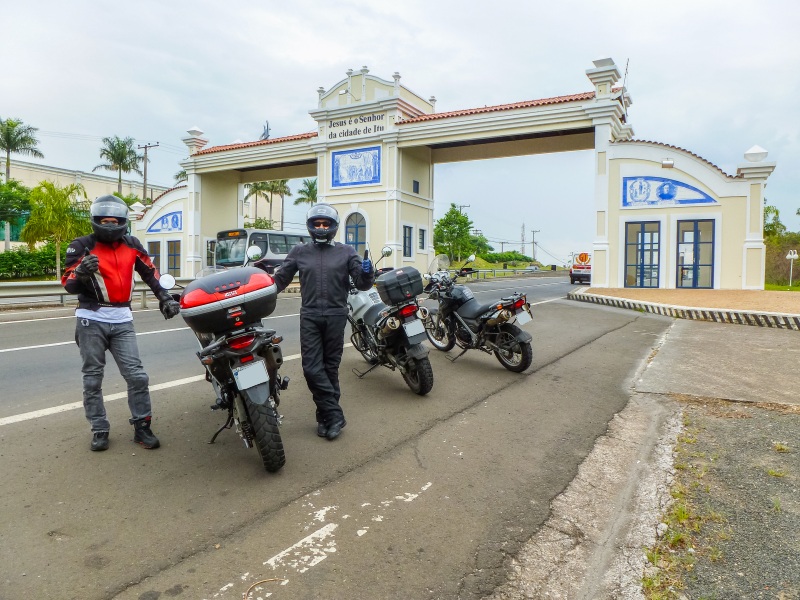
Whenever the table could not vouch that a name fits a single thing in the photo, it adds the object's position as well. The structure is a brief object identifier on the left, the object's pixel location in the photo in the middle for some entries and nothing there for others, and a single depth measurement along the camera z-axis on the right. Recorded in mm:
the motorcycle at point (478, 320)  6695
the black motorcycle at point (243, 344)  3545
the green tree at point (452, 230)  51938
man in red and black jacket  3979
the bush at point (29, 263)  33031
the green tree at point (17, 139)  46750
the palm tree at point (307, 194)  59812
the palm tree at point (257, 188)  55281
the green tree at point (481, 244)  76188
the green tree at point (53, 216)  31234
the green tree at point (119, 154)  53750
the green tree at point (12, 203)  42469
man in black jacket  4438
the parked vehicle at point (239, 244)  21672
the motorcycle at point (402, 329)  5484
